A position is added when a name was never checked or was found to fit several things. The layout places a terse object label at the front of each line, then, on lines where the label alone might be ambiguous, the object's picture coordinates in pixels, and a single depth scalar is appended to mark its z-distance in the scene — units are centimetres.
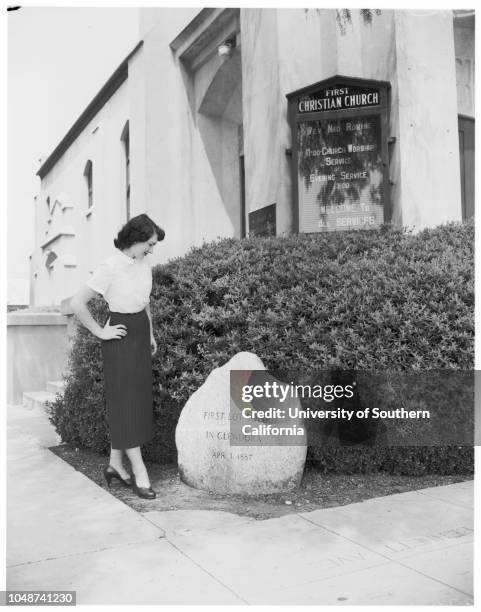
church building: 641
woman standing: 375
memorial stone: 378
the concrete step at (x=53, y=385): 756
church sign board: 640
